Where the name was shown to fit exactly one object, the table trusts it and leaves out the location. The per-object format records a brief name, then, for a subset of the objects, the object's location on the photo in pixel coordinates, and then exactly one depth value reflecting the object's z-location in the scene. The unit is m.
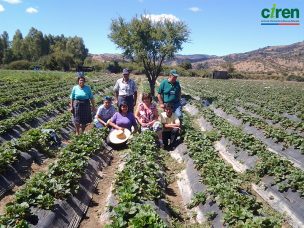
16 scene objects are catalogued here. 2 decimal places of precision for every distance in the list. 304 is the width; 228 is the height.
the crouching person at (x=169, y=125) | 7.41
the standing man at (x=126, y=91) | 8.06
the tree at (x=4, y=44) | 59.42
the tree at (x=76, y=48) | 68.98
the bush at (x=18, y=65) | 54.63
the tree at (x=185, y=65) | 55.46
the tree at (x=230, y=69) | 58.64
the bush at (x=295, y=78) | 45.15
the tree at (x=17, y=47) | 63.64
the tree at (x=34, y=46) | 66.74
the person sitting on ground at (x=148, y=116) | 7.58
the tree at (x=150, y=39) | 19.26
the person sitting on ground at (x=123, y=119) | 7.55
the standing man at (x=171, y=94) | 7.70
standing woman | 7.39
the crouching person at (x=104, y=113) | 7.96
